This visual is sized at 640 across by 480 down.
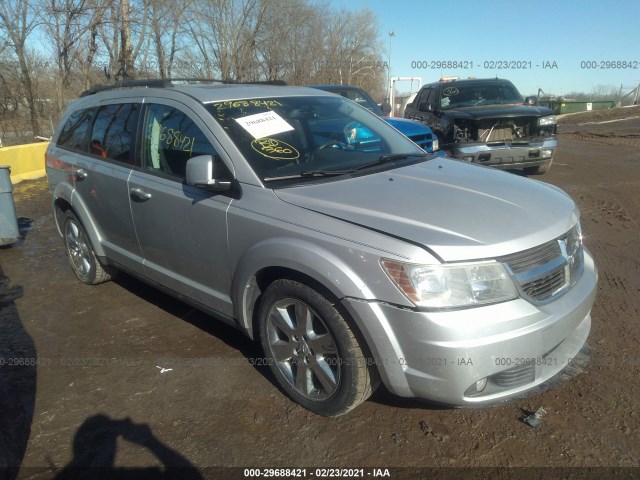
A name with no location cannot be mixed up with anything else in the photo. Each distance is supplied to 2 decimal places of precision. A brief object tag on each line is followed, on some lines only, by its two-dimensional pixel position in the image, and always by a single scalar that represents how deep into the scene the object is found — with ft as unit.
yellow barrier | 34.88
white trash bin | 20.35
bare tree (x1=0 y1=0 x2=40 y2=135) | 53.88
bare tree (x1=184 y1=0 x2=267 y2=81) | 76.33
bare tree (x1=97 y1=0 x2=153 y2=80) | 55.01
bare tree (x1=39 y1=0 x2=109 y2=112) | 53.62
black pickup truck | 27.48
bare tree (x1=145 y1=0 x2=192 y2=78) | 62.28
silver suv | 7.69
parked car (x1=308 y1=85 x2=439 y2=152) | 25.58
